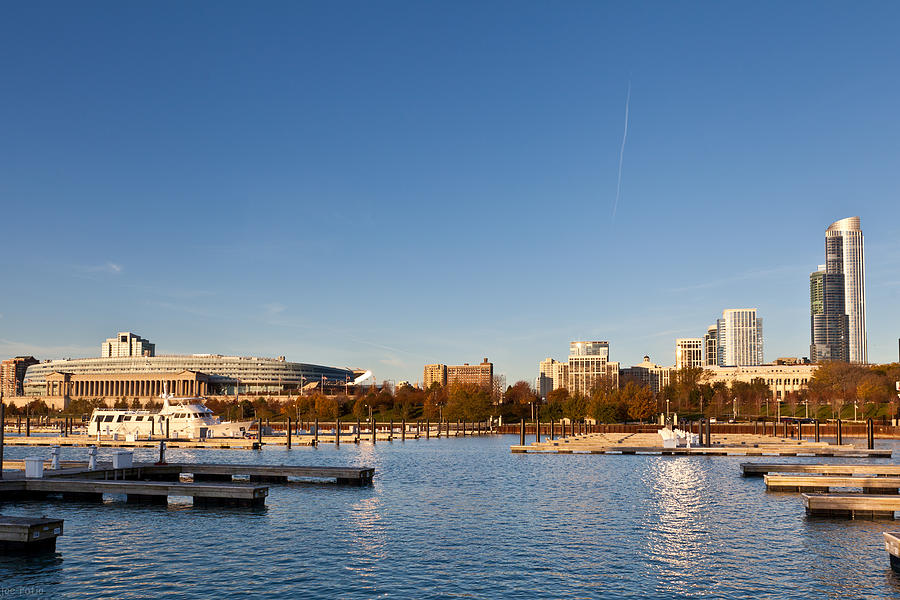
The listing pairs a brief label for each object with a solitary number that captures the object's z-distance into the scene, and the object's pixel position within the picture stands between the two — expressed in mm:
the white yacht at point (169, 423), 107250
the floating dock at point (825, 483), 51281
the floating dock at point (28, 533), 30484
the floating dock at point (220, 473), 52125
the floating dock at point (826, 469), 59406
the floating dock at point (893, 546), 28144
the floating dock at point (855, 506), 39844
